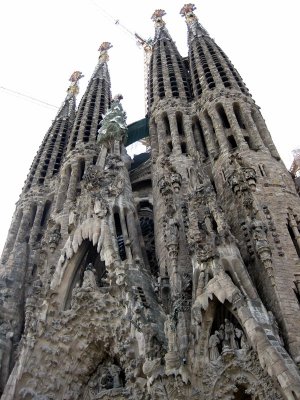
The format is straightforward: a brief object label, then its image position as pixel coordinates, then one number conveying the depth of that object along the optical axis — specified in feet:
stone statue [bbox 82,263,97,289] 50.06
